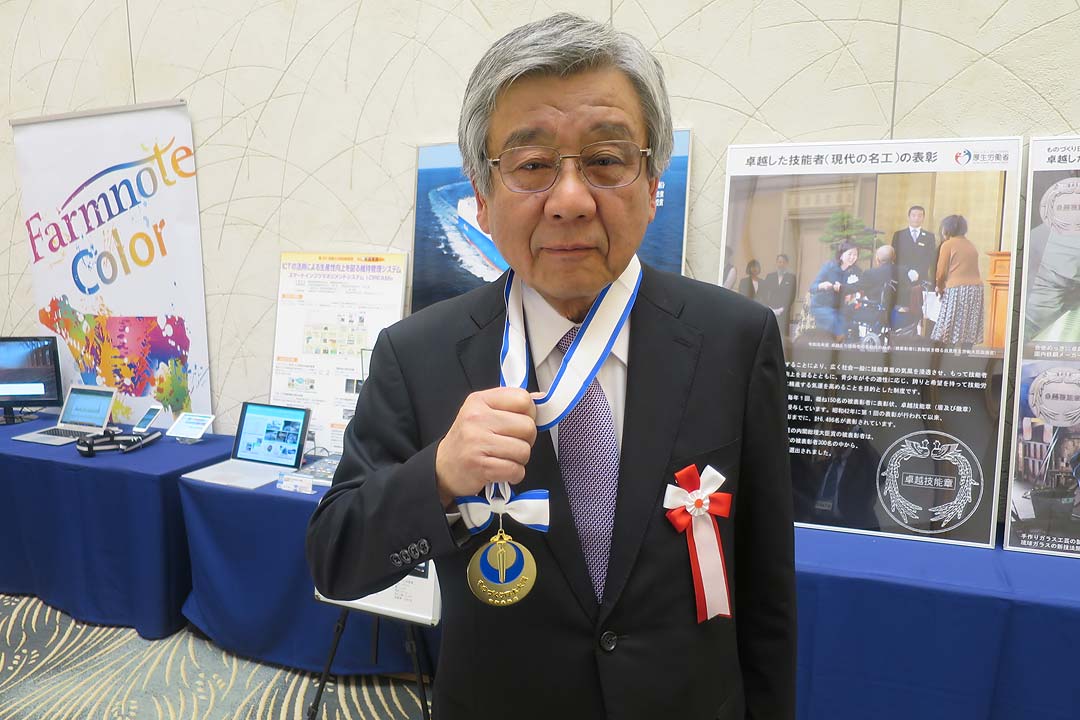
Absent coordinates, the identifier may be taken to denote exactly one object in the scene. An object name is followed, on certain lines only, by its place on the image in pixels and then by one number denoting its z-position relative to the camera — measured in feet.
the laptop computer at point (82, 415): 10.94
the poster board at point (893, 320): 6.42
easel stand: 7.36
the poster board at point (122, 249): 11.02
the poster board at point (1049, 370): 6.22
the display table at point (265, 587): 8.23
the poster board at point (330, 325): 9.43
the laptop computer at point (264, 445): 9.16
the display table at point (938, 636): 5.29
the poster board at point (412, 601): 7.13
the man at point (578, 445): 2.56
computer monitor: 12.06
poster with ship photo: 8.86
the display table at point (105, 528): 9.17
